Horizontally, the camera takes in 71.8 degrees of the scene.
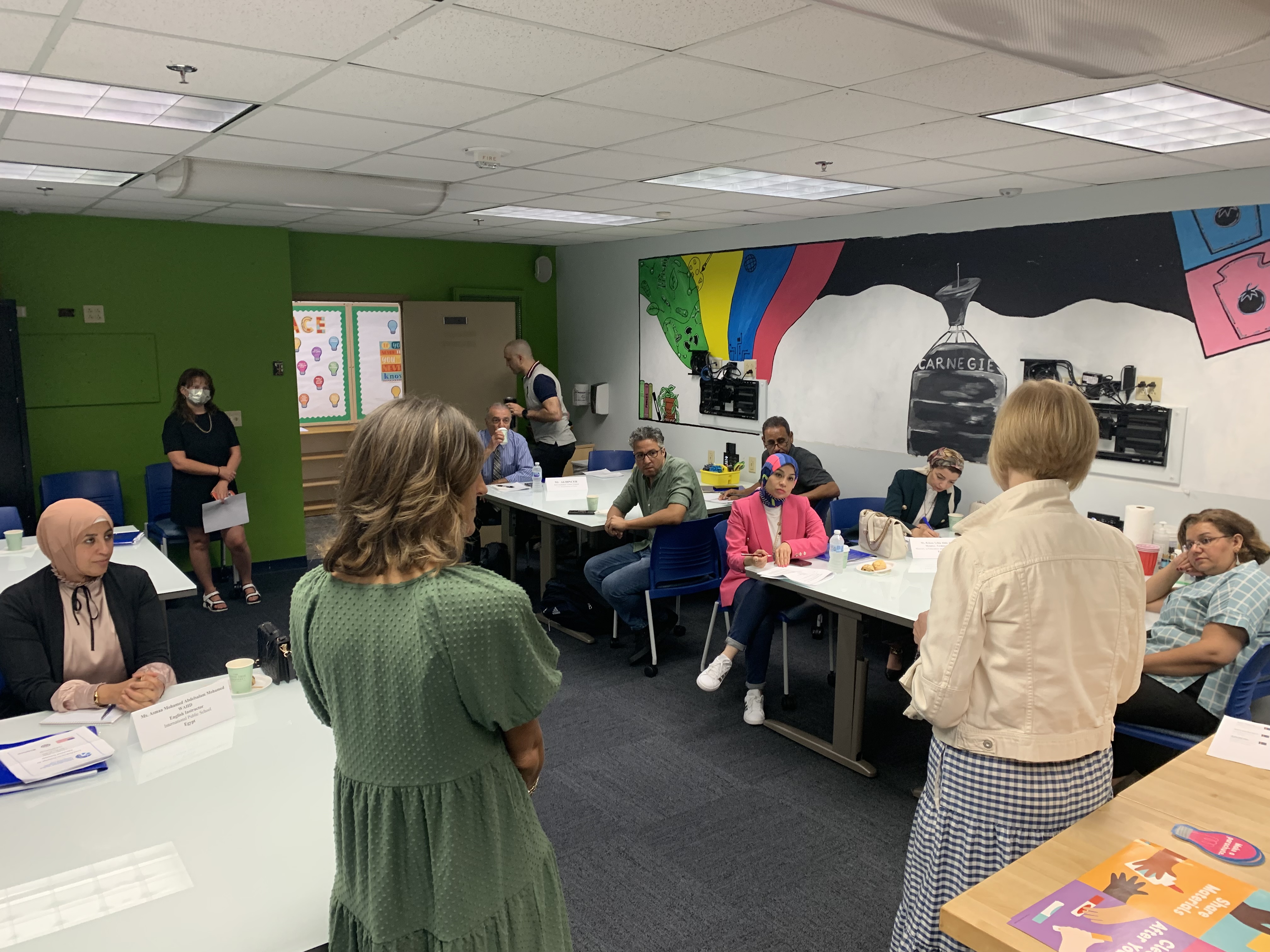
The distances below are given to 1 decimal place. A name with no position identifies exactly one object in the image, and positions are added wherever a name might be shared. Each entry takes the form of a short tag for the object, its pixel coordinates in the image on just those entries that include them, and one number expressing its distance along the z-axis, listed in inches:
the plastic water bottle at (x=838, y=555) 162.4
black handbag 101.6
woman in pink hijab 98.6
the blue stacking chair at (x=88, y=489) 235.3
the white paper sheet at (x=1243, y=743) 81.0
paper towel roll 165.9
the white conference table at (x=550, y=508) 207.2
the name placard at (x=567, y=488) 234.5
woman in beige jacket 68.8
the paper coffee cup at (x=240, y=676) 97.3
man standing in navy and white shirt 293.1
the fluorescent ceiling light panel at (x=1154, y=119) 118.8
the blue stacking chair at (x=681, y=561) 188.4
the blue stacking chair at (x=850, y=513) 201.9
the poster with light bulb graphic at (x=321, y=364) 370.0
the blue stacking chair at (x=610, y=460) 286.2
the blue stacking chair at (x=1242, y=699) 112.0
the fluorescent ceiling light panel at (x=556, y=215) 239.6
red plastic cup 155.9
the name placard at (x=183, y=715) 85.4
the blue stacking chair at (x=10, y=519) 197.2
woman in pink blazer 168.7
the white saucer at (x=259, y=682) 99.0
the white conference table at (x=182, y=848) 59.2
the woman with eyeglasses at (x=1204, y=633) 110.6
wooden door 315.9
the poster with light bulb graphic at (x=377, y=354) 382.3
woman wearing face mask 233.5
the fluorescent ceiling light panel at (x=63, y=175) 173.9
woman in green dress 52.6
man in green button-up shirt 193.5
